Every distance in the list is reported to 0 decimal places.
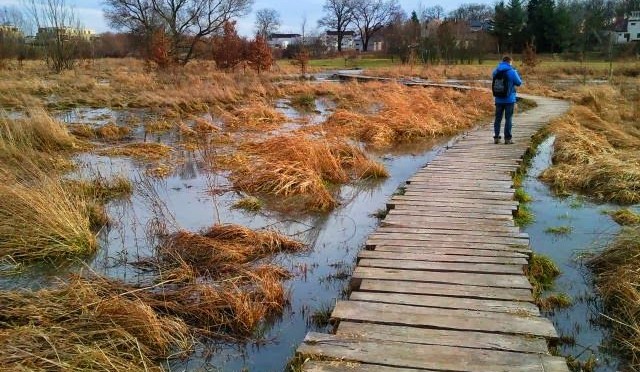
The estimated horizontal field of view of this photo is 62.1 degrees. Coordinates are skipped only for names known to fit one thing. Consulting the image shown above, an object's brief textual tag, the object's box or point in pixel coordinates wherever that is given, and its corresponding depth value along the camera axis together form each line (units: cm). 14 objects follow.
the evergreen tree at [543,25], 4522
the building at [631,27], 6631
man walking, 988
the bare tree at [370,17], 8056
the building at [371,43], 8409
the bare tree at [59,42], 2628
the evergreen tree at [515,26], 4638
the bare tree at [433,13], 8088
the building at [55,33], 2628
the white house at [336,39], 8001
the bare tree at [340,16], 7961
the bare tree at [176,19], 3800
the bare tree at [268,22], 6711
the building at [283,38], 11642
